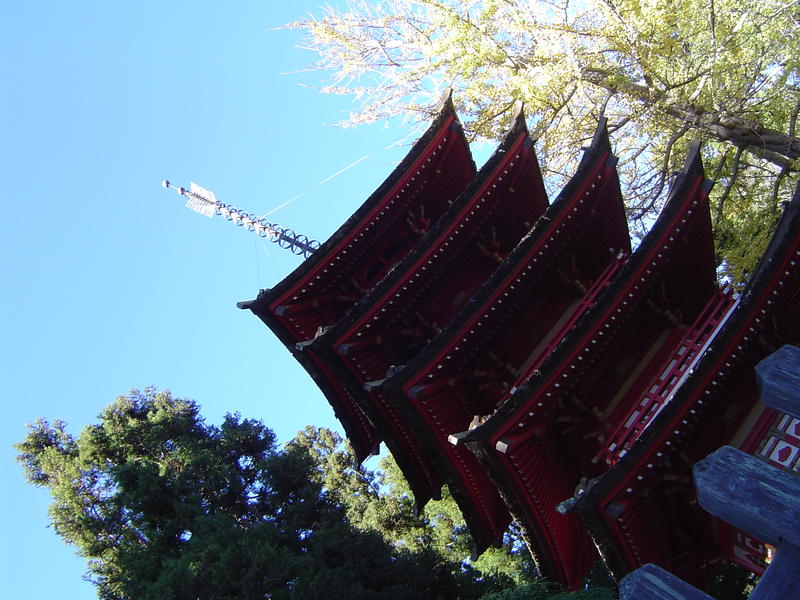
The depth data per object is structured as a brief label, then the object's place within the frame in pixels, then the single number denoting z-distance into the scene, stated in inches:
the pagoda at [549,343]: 283.3
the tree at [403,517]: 644.1
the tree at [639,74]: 436.5
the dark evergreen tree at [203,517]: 530.9
